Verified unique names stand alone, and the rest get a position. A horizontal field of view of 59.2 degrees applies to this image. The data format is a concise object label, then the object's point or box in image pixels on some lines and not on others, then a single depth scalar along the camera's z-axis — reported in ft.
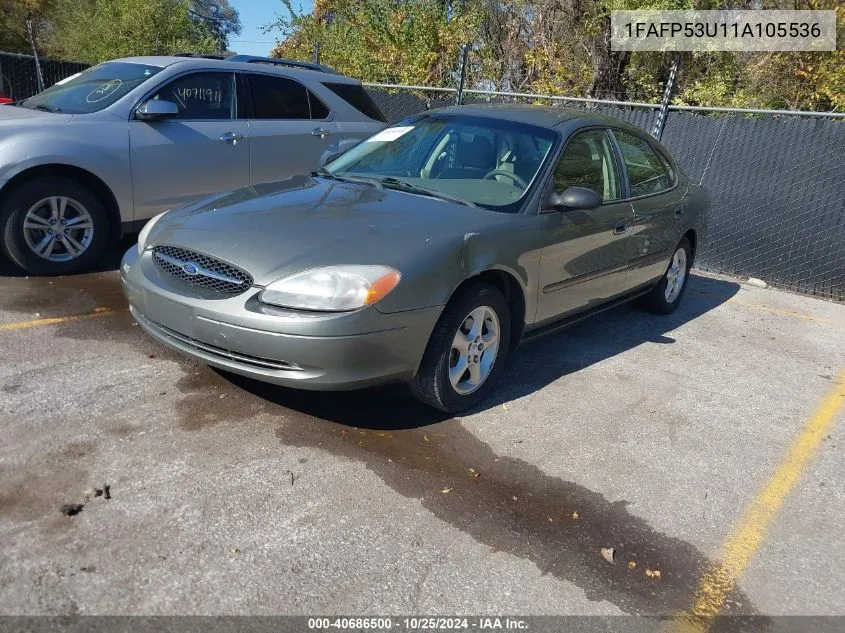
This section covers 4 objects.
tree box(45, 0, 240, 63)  65.57
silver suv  17.76
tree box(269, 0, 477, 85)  48.39
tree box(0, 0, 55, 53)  100.37
